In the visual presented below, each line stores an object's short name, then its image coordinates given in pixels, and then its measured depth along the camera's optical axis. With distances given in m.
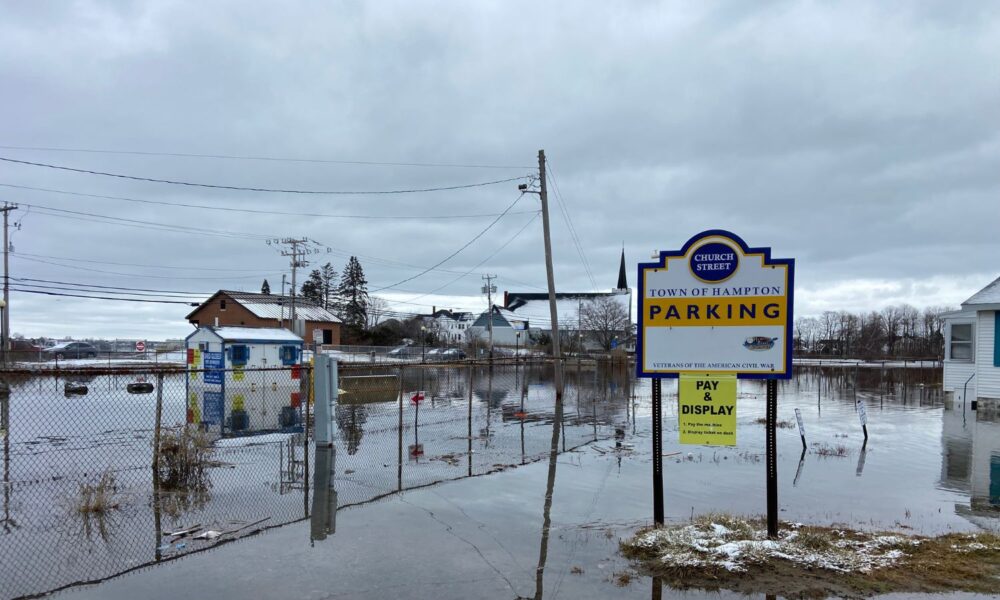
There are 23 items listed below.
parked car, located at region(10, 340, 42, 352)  65.25
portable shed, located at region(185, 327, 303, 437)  21.12
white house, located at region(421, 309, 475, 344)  133.30
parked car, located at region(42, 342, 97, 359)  56.22
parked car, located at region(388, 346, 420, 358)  61.31
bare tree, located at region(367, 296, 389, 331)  109.47
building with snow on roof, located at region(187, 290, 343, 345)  66.75
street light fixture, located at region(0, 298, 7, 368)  42.84
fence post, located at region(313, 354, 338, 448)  11.88
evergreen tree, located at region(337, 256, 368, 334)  106.24
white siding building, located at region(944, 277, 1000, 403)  22.73
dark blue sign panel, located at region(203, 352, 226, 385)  24.16
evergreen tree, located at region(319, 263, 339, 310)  112.38
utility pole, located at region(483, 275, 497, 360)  84.97
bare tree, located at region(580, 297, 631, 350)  95.26
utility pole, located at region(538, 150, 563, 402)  25.62
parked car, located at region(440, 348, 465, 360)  60.69
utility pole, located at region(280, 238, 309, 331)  54.94
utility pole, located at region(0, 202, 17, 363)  43.88
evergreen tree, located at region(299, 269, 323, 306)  111.96
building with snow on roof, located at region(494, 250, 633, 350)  107.88
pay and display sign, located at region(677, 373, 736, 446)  7.66
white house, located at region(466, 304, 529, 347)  121.19
